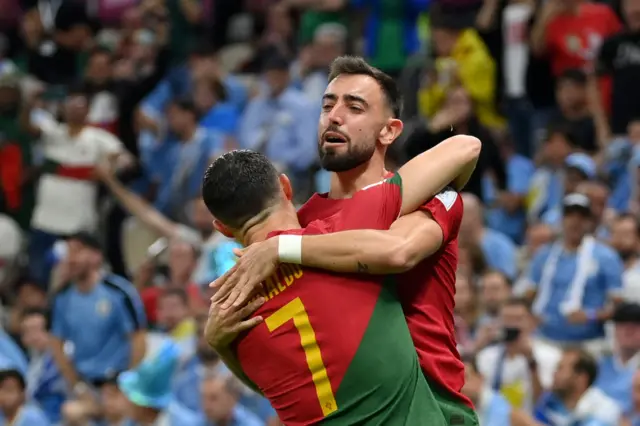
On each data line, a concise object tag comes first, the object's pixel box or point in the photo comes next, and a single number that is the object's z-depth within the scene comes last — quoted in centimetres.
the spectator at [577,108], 2120
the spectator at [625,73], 2137
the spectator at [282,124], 2334
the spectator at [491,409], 1574
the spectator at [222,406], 1727
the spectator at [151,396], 1792
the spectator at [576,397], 1582
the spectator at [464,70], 2297
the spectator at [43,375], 2077
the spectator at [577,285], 1784
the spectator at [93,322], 2089
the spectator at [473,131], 2086
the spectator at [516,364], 1717
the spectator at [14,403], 1866
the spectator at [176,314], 2005
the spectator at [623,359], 1605
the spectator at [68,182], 2386
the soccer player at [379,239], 826
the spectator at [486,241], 1919
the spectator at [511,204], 2150
